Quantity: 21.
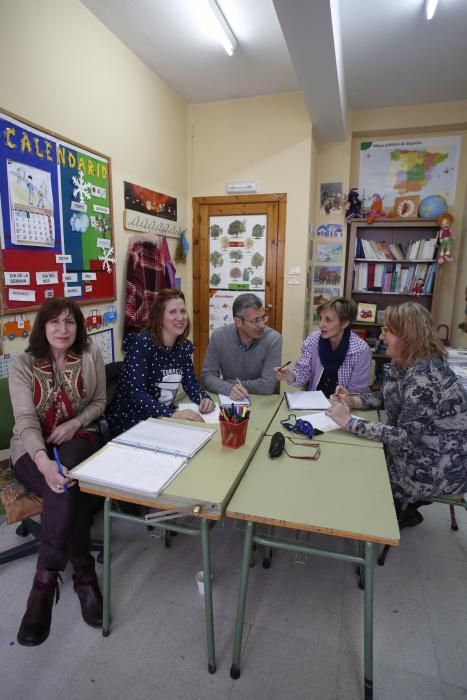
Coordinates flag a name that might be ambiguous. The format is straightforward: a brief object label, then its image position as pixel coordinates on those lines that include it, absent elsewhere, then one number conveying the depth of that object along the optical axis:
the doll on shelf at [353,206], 4.28
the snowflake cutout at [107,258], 2.97
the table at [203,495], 1.21
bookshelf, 4.14
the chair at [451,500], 1.74
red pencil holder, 1.51
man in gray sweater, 2.37
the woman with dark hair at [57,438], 1.54
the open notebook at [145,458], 1.26
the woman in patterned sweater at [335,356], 2.31
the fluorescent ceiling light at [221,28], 2.54
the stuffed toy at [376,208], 4.23
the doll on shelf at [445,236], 3.99
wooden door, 4.11
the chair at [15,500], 1.62
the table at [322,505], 1.13
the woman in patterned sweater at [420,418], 1.64
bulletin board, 2.19
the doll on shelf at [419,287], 4.20
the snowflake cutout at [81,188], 2.65
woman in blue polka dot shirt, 2.03
